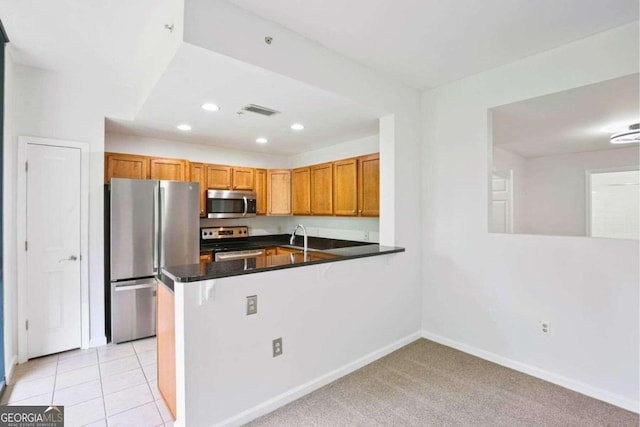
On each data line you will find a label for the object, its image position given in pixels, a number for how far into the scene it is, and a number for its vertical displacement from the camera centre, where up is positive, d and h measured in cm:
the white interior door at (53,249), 295 -36
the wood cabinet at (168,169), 400 +61
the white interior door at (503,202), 535 +19
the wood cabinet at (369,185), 379 +36
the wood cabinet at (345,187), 407 +36
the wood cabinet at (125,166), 369 +60
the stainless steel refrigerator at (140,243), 337 -35
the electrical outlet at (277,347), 222 -99
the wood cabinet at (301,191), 486 +37
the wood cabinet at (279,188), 523 +44
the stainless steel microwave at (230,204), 450 +15
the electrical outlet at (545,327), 262 -100
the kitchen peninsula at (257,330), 186 -86
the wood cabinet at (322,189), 446 +37
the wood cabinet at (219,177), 458 +57
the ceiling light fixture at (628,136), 322 +84
